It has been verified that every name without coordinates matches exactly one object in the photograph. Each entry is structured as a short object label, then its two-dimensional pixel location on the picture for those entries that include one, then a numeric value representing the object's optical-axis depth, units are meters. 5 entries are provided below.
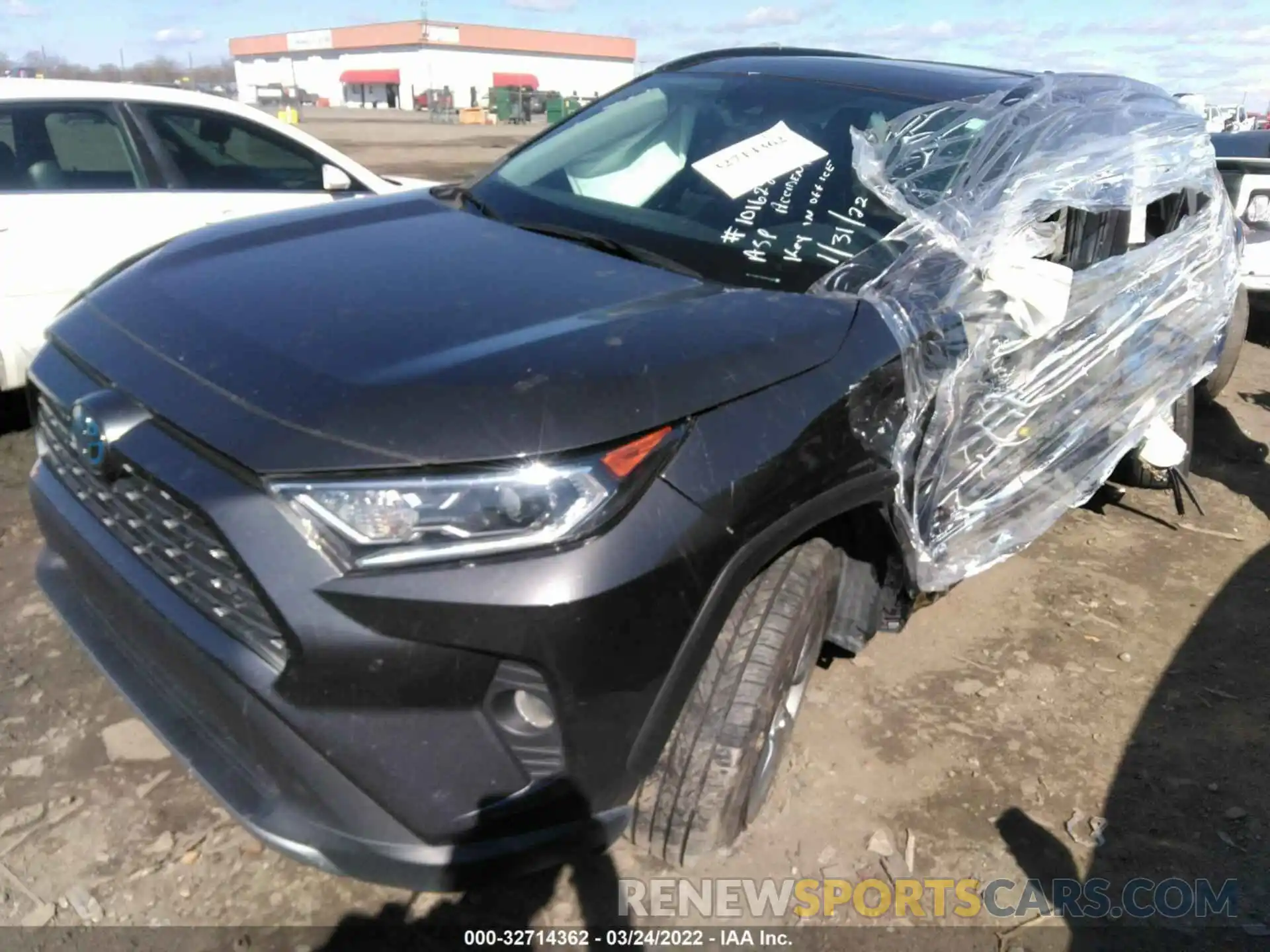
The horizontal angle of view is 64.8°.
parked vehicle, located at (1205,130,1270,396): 6.46
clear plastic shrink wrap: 2.44
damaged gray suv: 1.62
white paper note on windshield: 2.76
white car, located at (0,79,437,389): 4.28
